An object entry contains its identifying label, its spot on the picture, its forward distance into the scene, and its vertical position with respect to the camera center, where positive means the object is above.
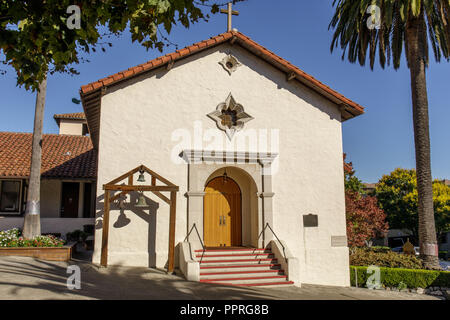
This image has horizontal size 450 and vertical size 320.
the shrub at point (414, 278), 14.28 -2.58
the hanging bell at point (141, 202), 10.84 +0.34
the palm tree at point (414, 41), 15.40 +8.26
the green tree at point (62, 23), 5.14 +2.87
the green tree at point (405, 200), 37.88 +1.43
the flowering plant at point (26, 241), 11.78 -0.94
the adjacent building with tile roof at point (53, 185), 17.09 +1.43
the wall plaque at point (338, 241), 13.26 -1.03
